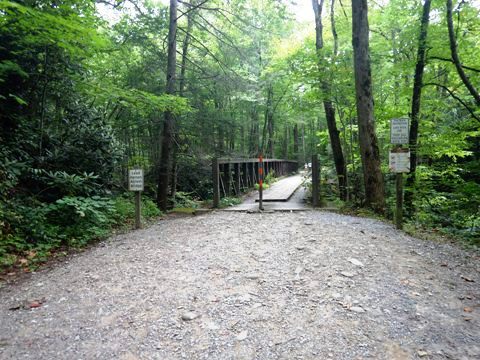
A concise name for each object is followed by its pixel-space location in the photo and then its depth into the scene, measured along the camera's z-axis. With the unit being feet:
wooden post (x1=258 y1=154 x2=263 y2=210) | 25.55
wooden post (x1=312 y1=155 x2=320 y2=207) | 26.78
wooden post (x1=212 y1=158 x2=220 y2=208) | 27.91
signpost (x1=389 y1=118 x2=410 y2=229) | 19.07
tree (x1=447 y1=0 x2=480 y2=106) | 21.30
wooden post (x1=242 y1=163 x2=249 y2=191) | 39.01
